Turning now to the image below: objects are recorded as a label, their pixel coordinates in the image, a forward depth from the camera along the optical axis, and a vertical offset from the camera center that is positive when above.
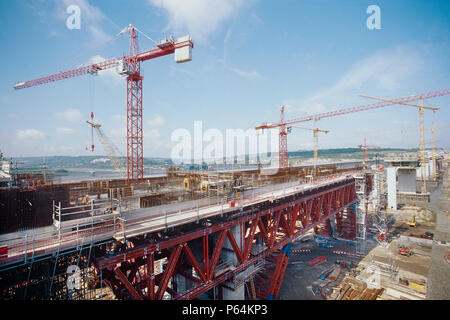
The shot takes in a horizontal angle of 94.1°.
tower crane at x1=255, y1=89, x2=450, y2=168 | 69.75 +11.79
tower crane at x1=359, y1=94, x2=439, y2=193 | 74.61 +12.60
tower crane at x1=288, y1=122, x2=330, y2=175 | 83.62 +9.60
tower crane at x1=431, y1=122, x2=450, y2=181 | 90.75 +6.72
